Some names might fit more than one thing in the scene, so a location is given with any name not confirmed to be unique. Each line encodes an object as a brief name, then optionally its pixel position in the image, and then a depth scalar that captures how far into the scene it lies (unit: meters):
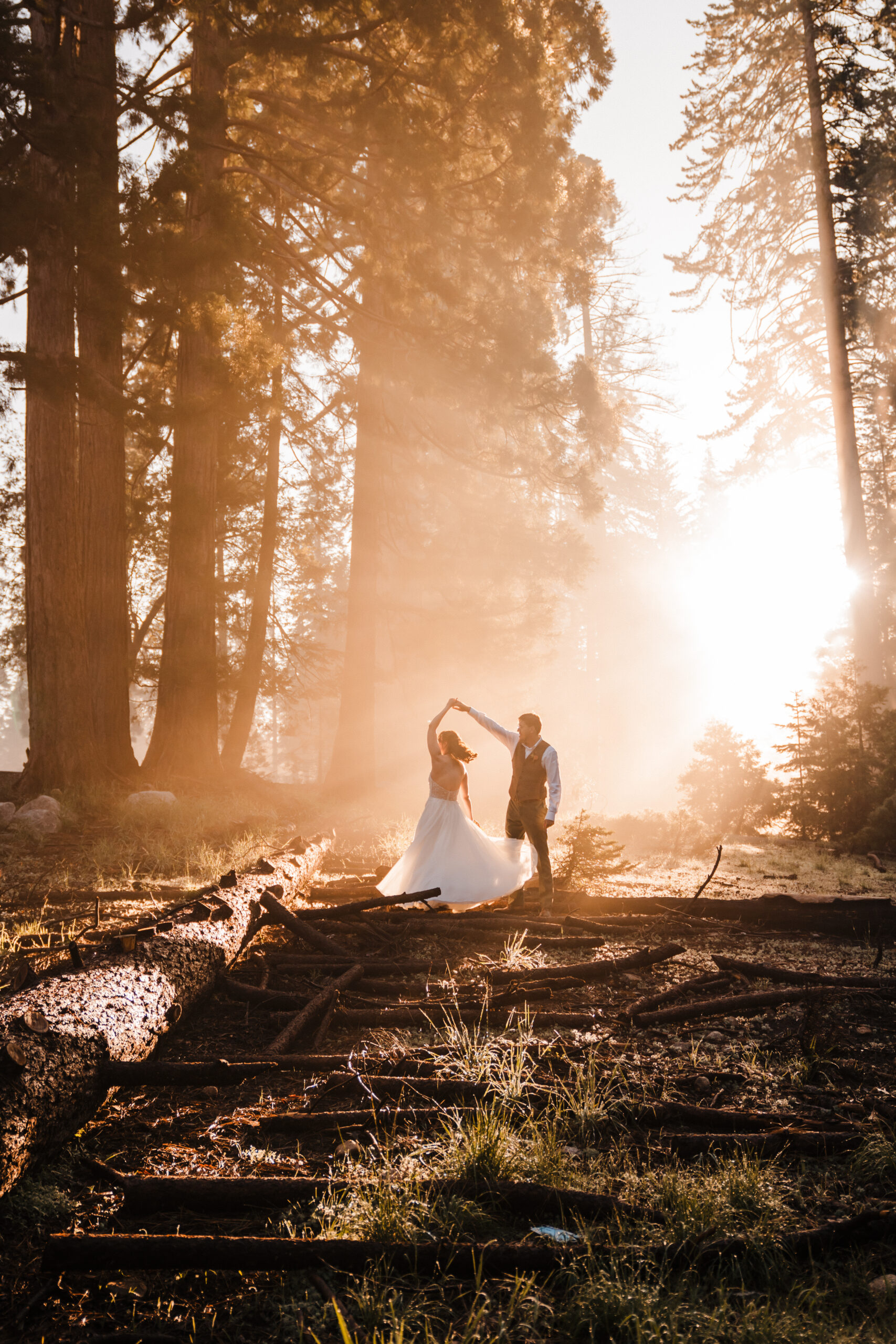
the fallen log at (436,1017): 4.11
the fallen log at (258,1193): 2.43
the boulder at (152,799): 10.73
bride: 7.22
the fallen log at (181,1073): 3.24
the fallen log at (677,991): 4.27
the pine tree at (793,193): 18.27
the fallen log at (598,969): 4.83
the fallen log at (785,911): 6.16
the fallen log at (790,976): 4.53
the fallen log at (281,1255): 2.14
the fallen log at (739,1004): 4.19
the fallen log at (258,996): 4.45
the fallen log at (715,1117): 2.96
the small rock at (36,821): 9.20
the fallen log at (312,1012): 3.79
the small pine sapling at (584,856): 8.87
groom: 7.30
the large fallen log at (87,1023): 2.67
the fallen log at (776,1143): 2.80
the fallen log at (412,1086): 3.19
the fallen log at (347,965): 5.03
